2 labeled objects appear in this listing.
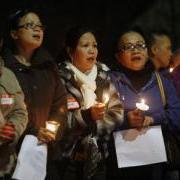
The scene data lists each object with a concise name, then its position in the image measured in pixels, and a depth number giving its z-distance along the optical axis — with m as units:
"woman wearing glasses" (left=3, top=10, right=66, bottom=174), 8.66
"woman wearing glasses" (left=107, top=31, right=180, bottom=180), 9.39
